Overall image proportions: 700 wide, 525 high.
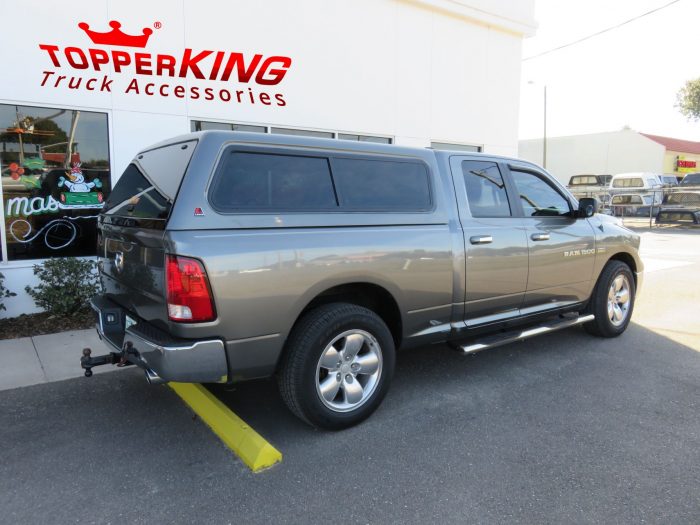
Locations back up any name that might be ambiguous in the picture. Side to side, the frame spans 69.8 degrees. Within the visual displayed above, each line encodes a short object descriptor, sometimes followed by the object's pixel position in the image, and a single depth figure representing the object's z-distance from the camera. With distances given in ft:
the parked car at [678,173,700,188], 80.96
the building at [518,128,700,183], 127.54
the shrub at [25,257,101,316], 19.44
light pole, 115.90
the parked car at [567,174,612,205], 85.92
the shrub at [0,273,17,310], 18.93
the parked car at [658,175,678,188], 91.71
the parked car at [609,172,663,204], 80.28
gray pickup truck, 9.51
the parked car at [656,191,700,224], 66.74
